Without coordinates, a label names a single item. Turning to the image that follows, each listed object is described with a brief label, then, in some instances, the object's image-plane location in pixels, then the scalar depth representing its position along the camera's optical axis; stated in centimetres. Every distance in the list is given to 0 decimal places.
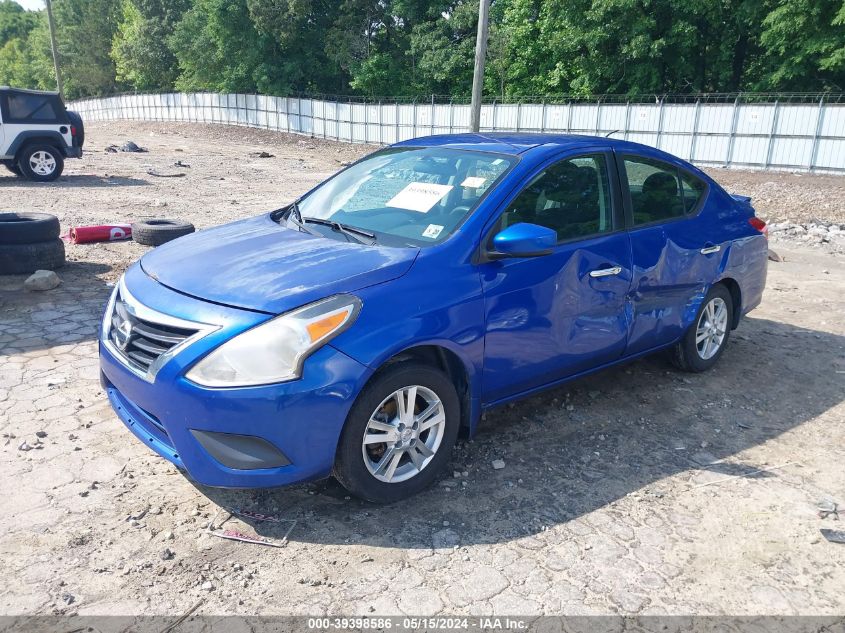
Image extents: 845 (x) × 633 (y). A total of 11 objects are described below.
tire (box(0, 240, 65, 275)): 704
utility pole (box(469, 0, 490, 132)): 1755
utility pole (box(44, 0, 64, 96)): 4115
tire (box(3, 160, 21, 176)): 1571
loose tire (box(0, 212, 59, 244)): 705
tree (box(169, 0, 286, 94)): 4169
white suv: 1500
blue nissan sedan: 298
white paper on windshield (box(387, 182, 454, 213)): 394
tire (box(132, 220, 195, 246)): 863
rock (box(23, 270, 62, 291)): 675
